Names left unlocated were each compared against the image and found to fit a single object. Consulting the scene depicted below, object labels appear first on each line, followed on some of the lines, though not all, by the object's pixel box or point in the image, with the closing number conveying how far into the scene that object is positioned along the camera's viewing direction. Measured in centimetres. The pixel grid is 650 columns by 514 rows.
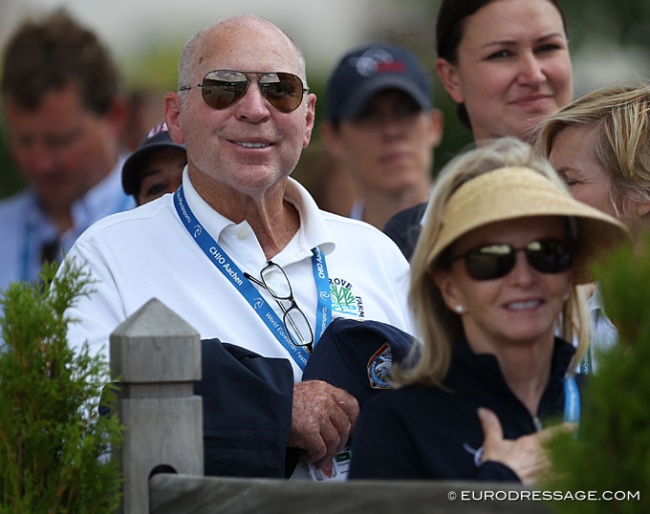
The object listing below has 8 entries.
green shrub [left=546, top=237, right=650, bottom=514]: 490
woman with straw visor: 620
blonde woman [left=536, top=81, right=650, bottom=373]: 859
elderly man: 830
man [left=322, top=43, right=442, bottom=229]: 1409
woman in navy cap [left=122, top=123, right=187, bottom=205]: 1077
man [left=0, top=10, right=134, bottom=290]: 1500
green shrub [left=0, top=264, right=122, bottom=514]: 677
